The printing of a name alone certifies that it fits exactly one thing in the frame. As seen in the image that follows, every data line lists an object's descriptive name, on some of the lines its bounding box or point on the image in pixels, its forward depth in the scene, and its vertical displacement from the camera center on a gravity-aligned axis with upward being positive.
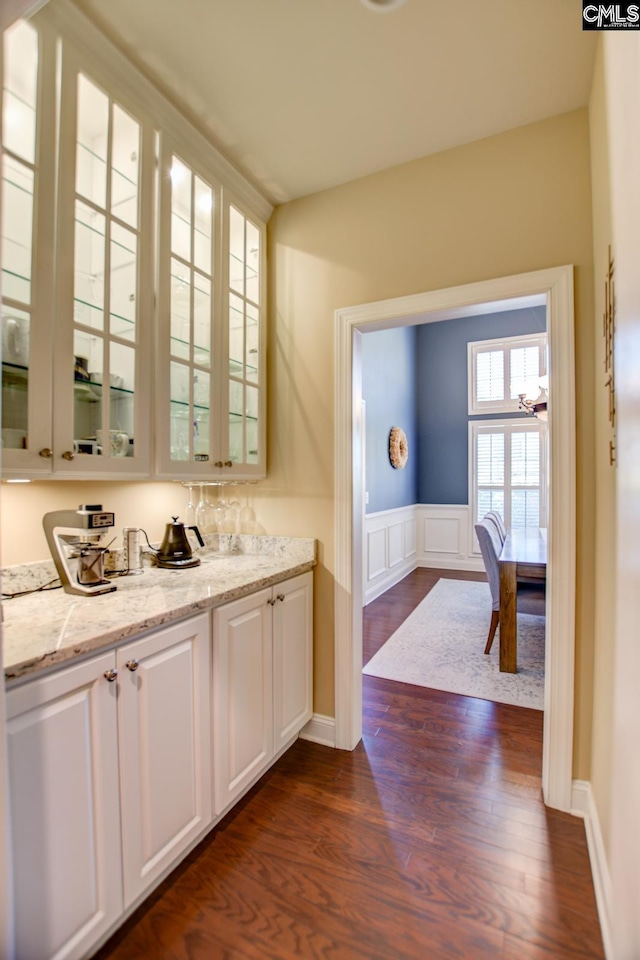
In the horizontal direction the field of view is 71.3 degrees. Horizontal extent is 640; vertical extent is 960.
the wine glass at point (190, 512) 2.50 -0.19
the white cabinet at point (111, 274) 1.35 +0.77
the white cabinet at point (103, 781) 1.05 -0.85
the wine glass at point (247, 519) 2.56 -0.23
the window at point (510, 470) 6.36 +0.15
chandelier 3.81 +0.72
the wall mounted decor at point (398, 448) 5.91 +0.43
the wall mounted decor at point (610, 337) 1.45 +0.49
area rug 2.95 -1.36
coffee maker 1.64 -0.26
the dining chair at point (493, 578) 3.35 -0.77
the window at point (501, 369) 6.39 +1.64
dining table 3.03 -0.71
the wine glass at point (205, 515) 2.56 -0.21
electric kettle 2.12 -0.34
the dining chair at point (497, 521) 4.44 -0.42
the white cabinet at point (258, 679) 1.70 -0.87
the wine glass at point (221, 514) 2.62 -0.20
